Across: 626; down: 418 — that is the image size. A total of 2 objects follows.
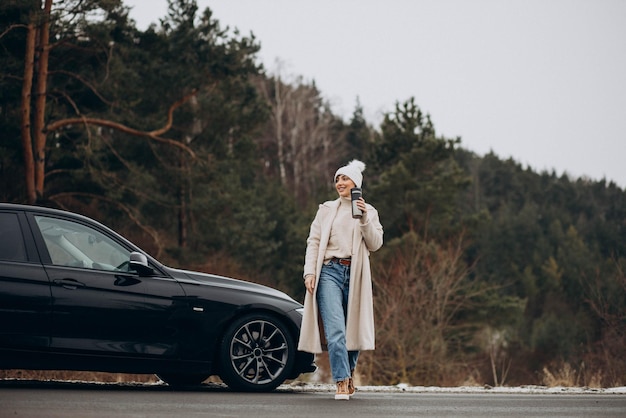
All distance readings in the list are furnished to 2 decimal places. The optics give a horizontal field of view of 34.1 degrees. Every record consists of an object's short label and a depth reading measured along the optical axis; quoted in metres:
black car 8.47
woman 8.88
